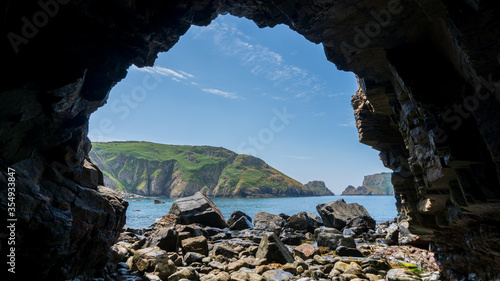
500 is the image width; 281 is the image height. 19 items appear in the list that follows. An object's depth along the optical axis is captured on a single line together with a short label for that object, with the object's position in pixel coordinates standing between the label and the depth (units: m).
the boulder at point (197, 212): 32.09
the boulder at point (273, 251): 15.45
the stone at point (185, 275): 11.30
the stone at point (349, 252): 18.20
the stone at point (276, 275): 12.02
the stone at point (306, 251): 17.62
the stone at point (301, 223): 32.84
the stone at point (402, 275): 11.84
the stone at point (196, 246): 16.66
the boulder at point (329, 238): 21.30
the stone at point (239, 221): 34.16
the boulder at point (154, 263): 11.73
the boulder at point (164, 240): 16.30
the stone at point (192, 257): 14.96
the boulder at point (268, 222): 30.98
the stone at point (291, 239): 24.20
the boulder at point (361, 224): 30.20
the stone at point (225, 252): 16.75
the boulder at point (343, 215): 32.25
